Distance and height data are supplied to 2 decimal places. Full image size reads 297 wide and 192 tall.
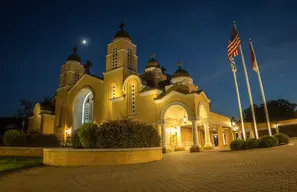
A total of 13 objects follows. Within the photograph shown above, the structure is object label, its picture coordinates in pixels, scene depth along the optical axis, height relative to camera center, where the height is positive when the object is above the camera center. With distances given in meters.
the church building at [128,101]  22.10 +5.20
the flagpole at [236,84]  19.14 +5.04
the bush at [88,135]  11.89 +0.52
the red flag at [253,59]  19.64 +7.21
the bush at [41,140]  20.73 +0.62
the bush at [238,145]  17.50 -0.40
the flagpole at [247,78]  19.27 +5.48
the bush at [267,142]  17.13 -0.22
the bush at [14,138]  19.97 +0.83
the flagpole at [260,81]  19.73 +5.23
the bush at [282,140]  19.31 -0.13
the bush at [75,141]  13.09 +0.27
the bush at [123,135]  11.12 +0.46
